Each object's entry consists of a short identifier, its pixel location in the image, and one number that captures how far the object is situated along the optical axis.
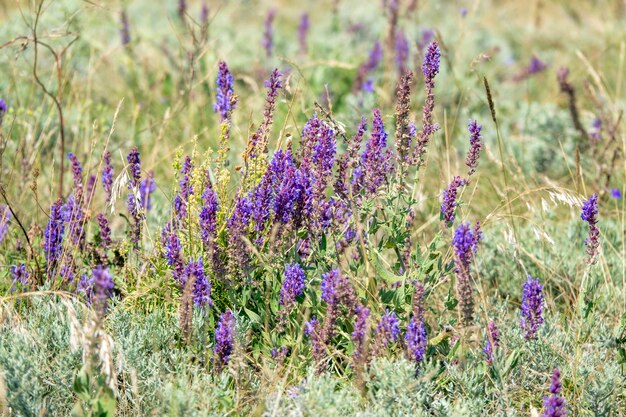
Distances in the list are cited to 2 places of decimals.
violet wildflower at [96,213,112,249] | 6.05
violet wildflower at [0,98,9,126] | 6.94
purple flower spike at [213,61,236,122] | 6.01
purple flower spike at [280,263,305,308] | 5.17
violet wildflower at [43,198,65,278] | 5.96
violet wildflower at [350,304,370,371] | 4.86
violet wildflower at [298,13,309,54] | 12.97
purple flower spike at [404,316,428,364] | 4.93
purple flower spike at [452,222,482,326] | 4.75
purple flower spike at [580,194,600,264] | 5.32
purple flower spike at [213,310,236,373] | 5.12
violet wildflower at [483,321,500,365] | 5.10
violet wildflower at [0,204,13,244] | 6.14
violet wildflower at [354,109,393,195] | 5.37
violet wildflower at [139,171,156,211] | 6.94
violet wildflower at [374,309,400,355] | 4.94
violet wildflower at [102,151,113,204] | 6.31
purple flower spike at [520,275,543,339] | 5.25
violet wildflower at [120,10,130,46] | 10.38
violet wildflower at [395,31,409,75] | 11.44
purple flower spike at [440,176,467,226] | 5.23
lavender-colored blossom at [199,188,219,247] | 5.41
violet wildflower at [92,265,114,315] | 4.41
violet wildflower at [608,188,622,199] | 8.25
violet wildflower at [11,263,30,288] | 6.00
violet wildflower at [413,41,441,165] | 5.30
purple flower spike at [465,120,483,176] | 5.27
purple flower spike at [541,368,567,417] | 4.47
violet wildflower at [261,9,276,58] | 12.26
